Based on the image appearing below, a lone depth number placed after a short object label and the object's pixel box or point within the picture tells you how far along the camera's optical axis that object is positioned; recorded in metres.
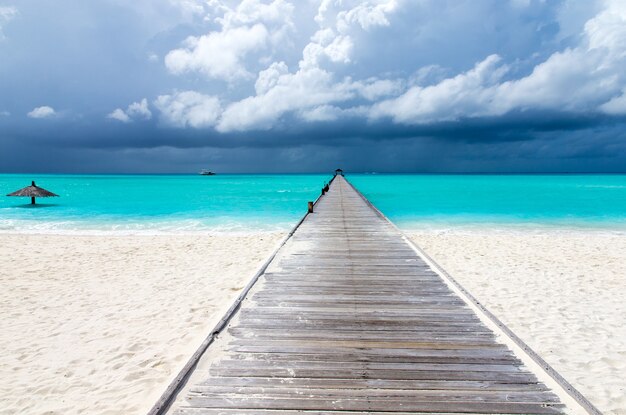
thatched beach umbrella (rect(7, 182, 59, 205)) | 27.13
